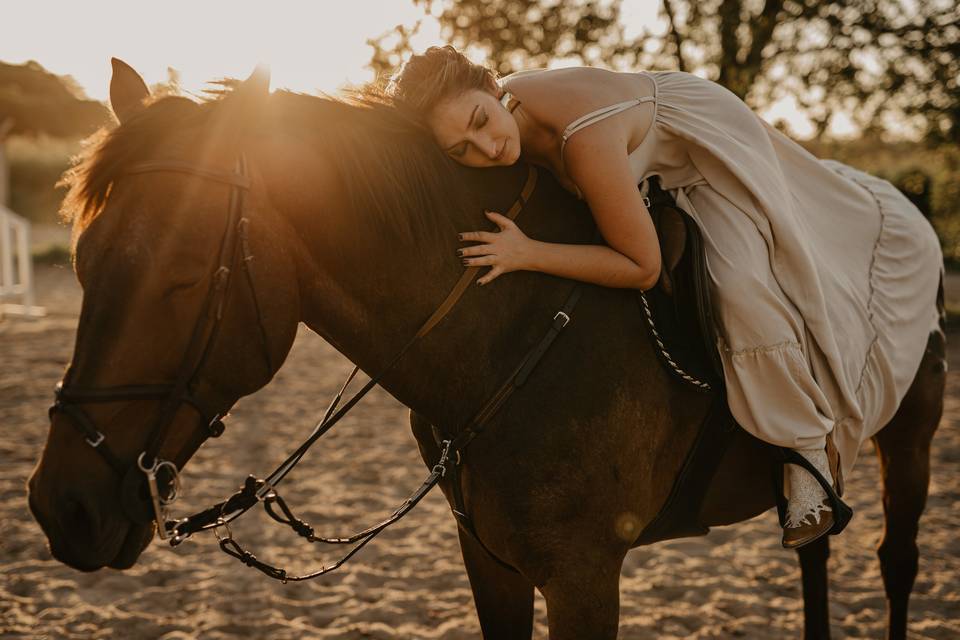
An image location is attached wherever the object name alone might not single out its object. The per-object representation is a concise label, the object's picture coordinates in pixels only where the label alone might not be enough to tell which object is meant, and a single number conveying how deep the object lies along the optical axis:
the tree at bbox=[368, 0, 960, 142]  9.70
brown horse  1.67
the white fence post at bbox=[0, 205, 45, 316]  13.25
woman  2.02
